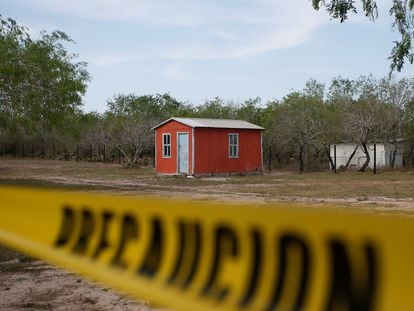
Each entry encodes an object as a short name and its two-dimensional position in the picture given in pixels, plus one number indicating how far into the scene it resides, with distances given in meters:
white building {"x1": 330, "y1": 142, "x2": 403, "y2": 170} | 30.77
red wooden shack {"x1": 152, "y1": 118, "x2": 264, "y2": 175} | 25.98
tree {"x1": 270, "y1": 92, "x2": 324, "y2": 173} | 34.01
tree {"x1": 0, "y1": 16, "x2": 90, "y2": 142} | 18.62
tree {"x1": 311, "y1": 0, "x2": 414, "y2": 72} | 13.91
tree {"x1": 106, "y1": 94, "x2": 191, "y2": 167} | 40.53
